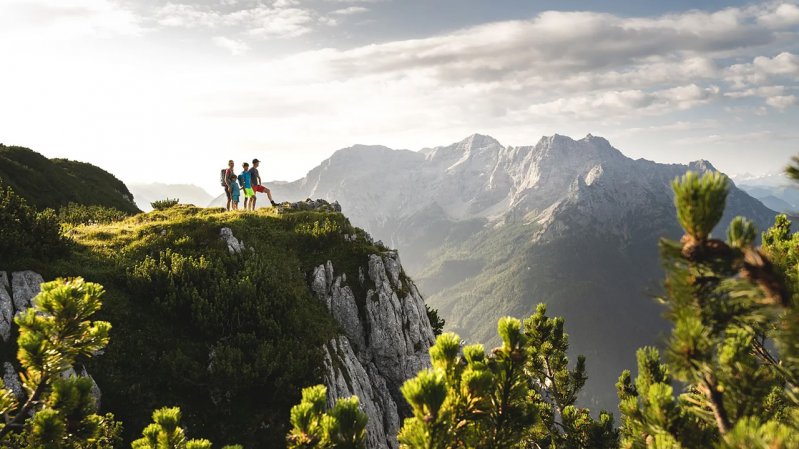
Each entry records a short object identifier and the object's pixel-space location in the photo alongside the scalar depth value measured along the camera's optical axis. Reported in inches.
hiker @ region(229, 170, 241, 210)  1172.5
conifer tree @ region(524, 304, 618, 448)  595.5
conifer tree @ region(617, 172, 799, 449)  131.3
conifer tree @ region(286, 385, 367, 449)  180.2
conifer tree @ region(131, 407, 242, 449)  213.6
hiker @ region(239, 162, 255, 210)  1128.6
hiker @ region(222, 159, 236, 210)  1144.1
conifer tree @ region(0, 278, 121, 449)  199.6
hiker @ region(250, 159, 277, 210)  1120.9
